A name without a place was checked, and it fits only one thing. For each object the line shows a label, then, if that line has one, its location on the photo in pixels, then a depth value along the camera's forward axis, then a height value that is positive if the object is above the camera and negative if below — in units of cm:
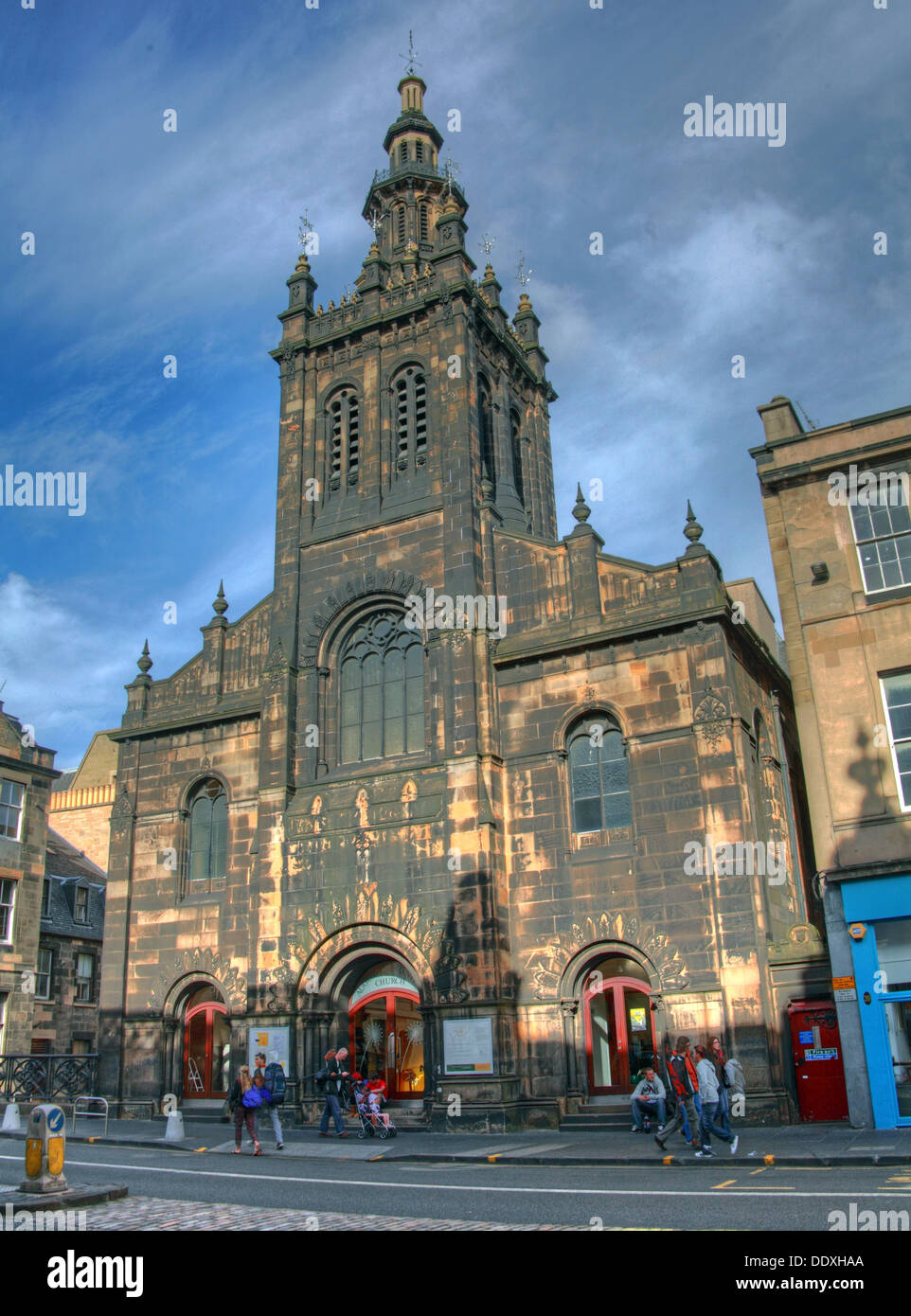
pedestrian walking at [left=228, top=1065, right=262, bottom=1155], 1850 -101
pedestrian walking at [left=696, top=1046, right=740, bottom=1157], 1605 -120
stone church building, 2247 +538
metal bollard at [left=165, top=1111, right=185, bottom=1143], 2058 -157
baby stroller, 2142 -171
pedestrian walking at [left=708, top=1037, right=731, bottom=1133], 1648 -100
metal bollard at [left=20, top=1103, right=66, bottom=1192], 1109 -102
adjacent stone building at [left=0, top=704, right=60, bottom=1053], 3284 +541
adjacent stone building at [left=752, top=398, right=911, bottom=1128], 1839 +558
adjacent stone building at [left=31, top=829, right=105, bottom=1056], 3634 +270
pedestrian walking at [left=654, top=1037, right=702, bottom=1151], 1669 -88
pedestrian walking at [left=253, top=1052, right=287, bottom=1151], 1908 -87
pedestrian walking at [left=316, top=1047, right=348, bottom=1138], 2120 -96
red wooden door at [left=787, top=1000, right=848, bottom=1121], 2034 -84
